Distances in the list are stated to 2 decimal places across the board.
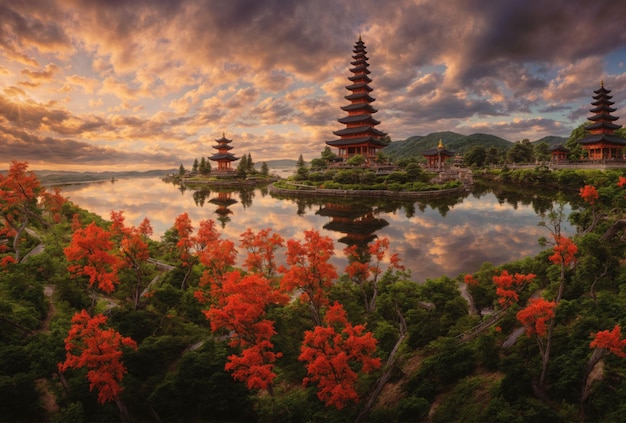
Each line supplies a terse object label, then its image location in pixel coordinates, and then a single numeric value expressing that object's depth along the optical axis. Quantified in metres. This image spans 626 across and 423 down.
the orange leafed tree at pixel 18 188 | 21.80
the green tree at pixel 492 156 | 106.75
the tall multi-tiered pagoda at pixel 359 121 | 81.12
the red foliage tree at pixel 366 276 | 18.69
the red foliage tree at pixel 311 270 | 15.39
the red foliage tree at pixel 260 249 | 20.25
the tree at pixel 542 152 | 89.62
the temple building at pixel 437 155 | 89.00
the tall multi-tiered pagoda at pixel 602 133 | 66.88
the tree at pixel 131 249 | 18.92
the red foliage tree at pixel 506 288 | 14.65
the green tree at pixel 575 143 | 76.88
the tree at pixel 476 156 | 108.25
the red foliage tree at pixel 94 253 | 15.96
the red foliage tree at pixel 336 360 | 10.96
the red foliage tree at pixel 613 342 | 9.71
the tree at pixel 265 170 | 117.65
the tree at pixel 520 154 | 98.44
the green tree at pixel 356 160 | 73.56
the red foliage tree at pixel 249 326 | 11.27
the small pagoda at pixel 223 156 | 114.94
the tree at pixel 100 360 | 11.32
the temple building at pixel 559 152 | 78.31
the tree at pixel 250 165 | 113.61
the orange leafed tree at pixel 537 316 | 11.16
